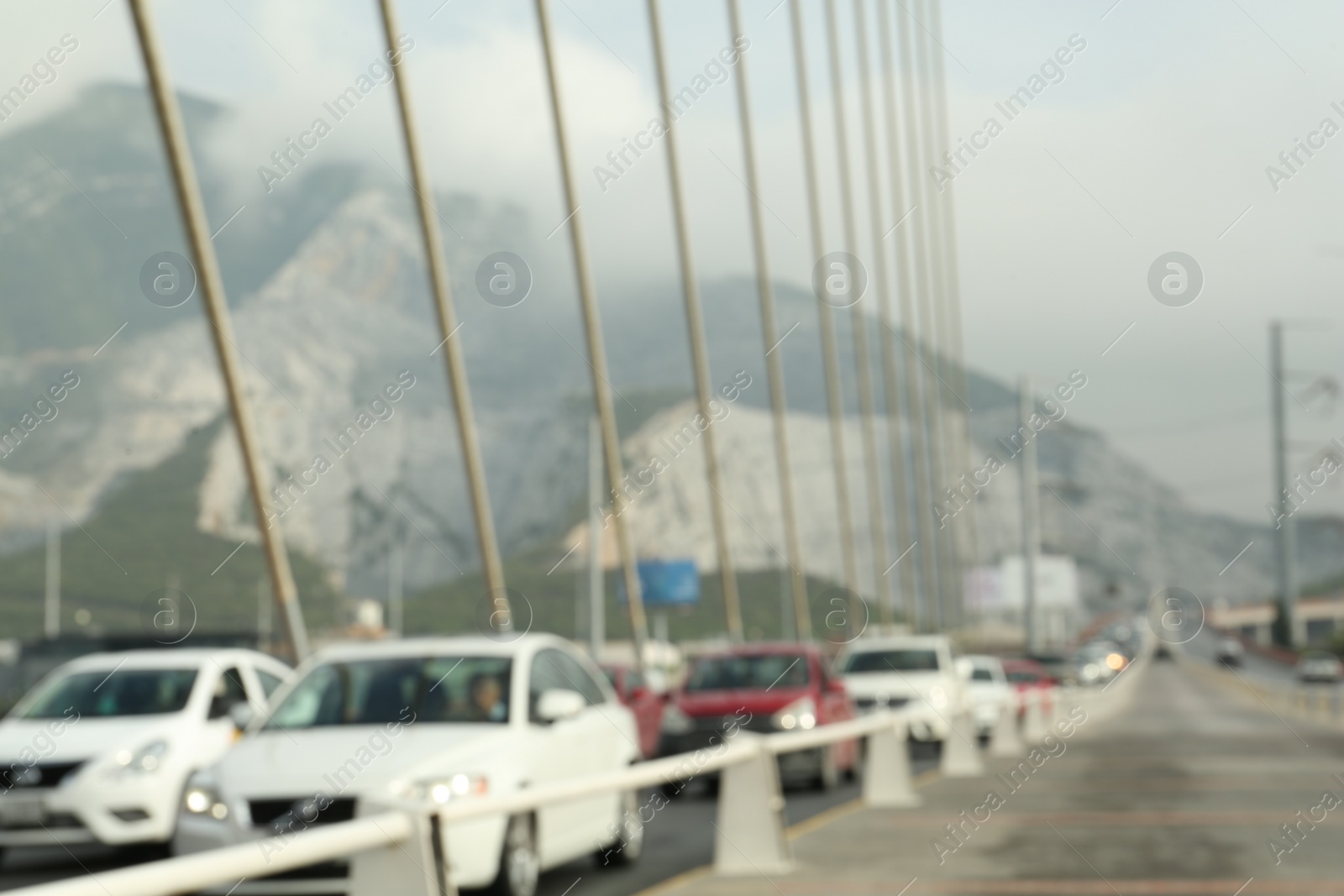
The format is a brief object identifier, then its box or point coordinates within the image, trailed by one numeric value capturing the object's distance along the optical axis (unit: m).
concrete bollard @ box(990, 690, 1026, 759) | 24.41
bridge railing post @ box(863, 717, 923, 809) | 15.73
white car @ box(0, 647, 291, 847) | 12.12
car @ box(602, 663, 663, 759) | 20.12
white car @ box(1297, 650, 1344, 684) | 77.00
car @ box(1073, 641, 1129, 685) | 70.25
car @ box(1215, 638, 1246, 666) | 101.06
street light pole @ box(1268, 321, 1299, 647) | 71.69
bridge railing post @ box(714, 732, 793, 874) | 10.62
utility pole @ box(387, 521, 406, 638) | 175.65
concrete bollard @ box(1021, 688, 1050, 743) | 29.11
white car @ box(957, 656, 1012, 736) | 28.81
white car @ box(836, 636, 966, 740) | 25.03
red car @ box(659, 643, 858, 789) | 18.89
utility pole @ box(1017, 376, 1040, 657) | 72.06
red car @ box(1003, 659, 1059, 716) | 38.75
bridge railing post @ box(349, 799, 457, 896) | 5.75
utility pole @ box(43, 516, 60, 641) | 146.50
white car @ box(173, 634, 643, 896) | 9.01
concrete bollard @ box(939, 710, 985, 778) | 19.95
